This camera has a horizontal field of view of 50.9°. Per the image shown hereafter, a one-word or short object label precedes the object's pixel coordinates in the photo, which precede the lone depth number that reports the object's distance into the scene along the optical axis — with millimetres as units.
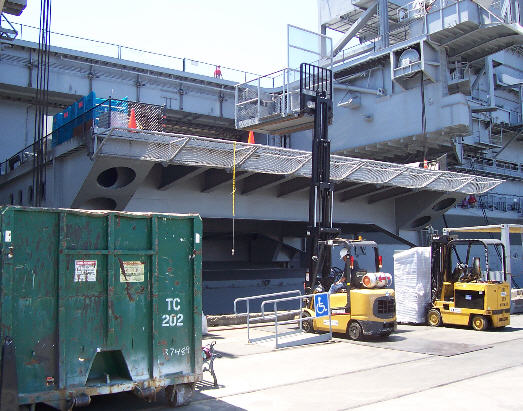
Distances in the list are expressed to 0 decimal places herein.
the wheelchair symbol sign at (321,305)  14188
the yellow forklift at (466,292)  15719
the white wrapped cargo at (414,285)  17031
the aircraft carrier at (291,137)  18797
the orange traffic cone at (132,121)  17125
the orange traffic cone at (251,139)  21047
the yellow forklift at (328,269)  13852
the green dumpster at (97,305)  6227
